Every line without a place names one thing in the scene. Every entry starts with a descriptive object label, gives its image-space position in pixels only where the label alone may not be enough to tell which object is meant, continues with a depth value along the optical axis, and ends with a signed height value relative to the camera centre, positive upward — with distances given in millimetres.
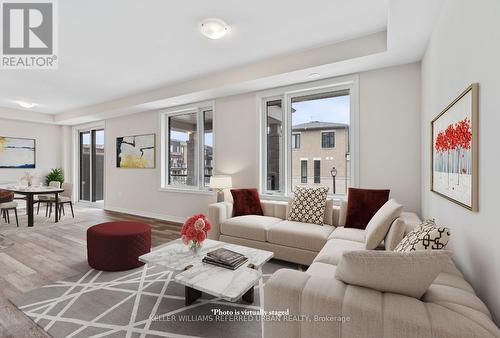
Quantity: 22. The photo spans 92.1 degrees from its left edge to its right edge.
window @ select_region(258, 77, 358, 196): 3676 +553
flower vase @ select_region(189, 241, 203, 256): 2287 -749
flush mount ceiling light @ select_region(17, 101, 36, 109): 5415 +1462
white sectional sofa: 953 -610
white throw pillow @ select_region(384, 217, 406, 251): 1970 -536
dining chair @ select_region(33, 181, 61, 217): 5309 -664
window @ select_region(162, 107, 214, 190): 5074 +450
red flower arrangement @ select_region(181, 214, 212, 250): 2225 -579
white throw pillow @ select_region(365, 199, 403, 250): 2092 -507
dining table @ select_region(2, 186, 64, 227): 4767 -489
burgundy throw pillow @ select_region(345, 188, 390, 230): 2902 -442
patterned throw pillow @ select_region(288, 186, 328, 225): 3240 -504
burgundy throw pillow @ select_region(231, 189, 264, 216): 3719 -535
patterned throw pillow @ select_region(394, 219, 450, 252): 1399 -419
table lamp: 4118 -233
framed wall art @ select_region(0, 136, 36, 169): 6285 +431
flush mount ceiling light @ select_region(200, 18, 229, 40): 2537 +1517
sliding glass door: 7211 +103
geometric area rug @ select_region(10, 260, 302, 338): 1786 -1191
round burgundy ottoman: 2730 -914
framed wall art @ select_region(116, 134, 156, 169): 5738 +426
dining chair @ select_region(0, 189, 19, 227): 4344 -607
